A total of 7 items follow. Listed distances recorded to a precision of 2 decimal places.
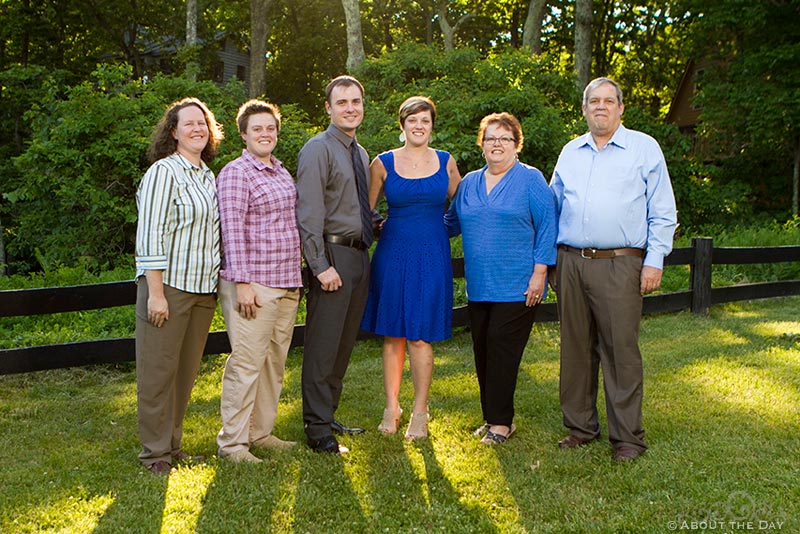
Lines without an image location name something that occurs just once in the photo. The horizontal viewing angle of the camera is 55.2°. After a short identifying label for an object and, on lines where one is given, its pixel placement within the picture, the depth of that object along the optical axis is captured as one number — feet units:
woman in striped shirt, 13.08
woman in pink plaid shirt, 13.70
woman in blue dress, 15.49
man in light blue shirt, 14.25
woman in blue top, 15.19
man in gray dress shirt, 14.73
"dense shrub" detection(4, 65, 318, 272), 33.86
